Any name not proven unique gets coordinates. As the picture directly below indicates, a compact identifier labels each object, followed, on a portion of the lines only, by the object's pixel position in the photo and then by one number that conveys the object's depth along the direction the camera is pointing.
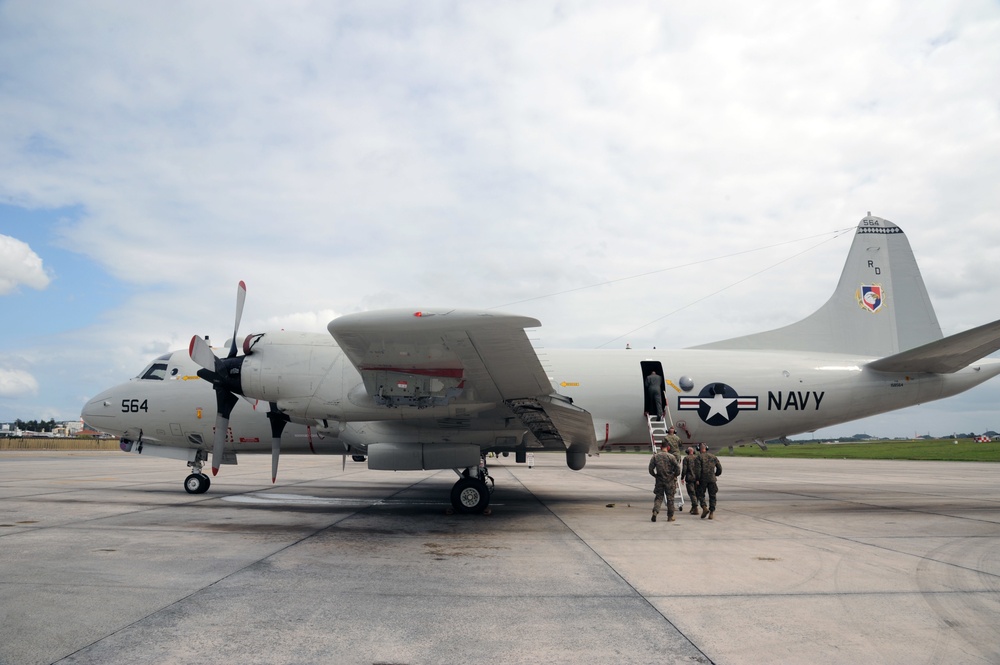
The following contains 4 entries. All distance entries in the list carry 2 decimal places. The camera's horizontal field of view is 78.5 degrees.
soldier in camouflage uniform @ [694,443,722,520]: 11.69
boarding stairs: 12.76
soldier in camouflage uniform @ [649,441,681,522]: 11.12
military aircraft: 10.51
